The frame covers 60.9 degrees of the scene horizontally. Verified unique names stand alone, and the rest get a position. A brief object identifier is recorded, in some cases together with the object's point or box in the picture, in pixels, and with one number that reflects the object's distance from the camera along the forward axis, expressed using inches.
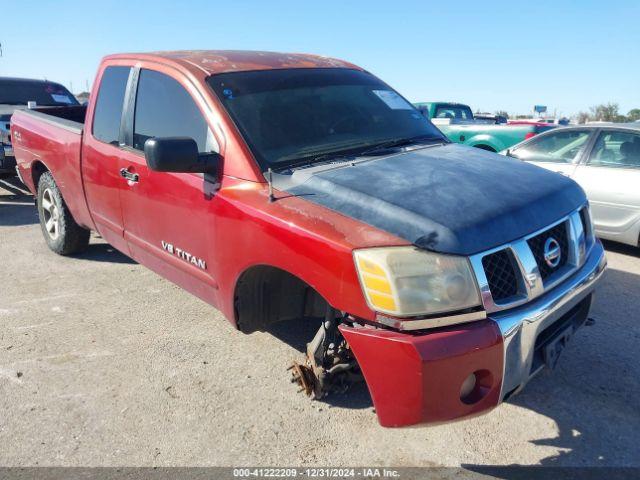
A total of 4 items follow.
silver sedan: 219.0
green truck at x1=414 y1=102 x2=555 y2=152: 345.4
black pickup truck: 353.1
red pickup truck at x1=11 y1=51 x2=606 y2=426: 85.0
